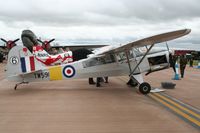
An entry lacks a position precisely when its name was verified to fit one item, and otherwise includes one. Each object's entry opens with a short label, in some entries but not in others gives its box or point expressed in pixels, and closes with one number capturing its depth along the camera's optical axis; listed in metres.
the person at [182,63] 19.89
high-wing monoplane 11.59
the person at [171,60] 12.82
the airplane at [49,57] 26.08
